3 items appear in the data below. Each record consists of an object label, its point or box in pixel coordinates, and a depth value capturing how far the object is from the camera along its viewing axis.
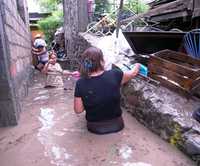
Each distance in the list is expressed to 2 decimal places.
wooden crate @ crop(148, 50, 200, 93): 1.82
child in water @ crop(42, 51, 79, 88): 4.18
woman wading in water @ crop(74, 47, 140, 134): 1.86
